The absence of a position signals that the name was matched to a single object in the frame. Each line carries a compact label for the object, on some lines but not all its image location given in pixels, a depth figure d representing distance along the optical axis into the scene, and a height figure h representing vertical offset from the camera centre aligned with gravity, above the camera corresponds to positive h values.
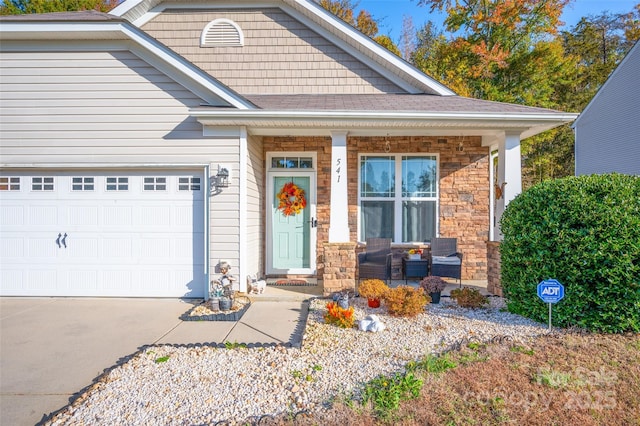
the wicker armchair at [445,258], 6.06 -0.88
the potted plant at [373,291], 4.75 -1.11
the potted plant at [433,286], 5.01 -1.12
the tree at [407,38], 17.17 +8.47
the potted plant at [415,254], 6.46 -0.85
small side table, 6.29 -1.06
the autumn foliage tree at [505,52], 13.41 +6.30
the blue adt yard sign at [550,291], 3.74 -0.89
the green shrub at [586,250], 3.76 -0.47
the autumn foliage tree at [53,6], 13.83 +8.25
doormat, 6.36 -1.35
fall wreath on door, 6.95 +0.21
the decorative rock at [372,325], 4.01 -1.34
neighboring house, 10.05 +2.64
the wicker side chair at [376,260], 6.07 -0.94
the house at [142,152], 5.41 +0.96
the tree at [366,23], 15.34 +8.25
